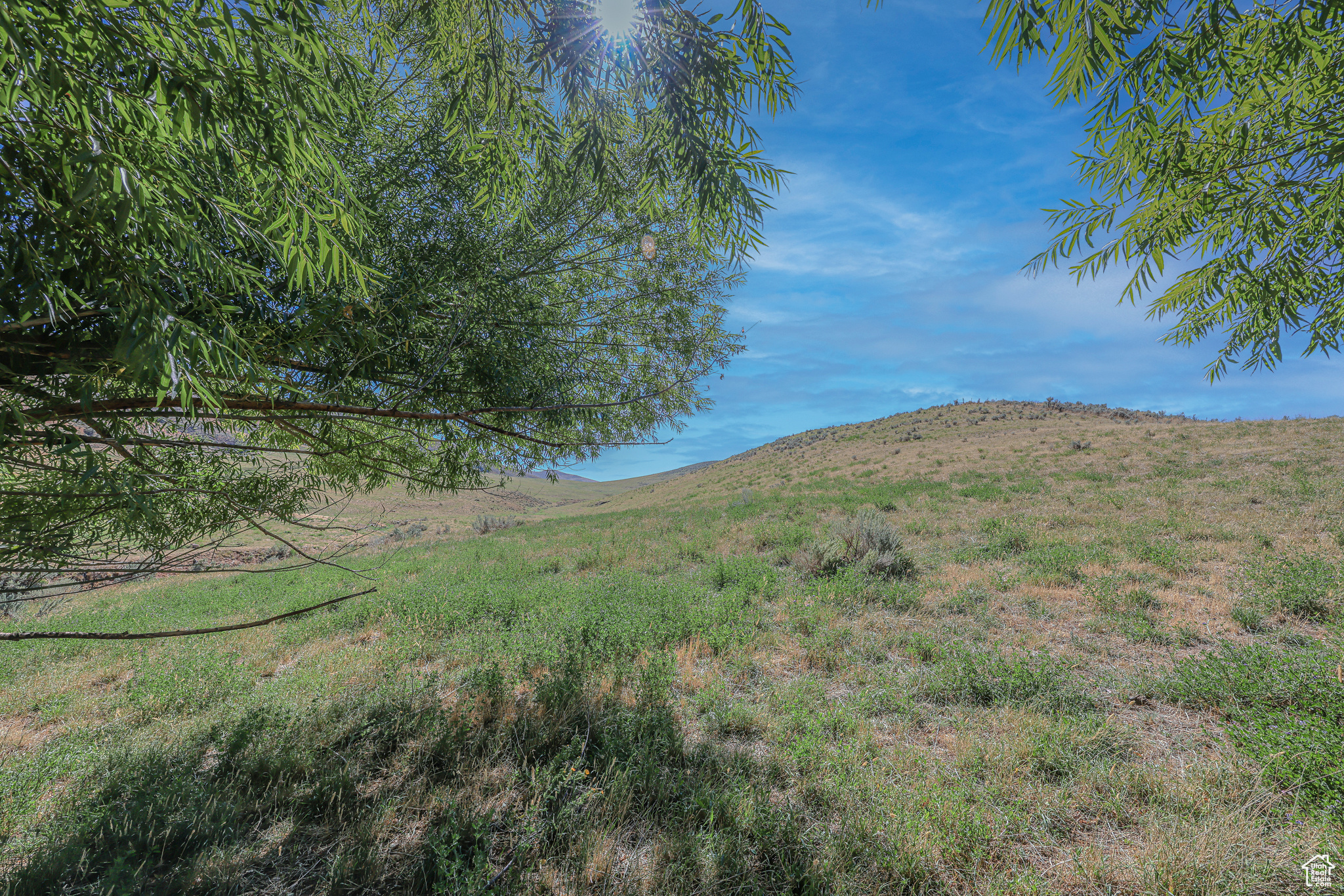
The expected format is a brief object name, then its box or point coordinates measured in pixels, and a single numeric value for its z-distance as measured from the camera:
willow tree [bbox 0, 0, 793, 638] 1.68
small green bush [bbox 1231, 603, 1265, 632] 4.93
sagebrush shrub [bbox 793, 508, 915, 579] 7.48
